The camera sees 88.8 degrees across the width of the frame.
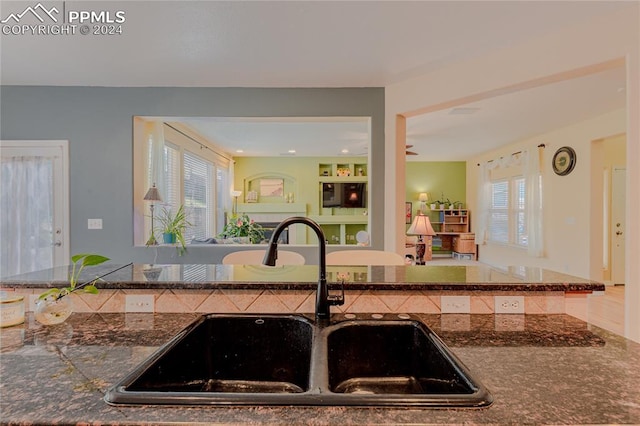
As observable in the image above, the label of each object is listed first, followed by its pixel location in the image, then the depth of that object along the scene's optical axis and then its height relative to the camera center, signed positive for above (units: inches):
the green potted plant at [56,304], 39.6 -11.3
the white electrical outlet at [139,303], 46.1 -12.8
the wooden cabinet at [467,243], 320.7 -30.3
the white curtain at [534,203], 224.7 +6.7
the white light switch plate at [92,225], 141.7 -5.5
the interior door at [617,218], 208.2 -3.6
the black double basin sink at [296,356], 34.9 -17.0
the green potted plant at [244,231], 217.2 -12.9
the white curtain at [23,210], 139.8 +1.0
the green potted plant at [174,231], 145.7 -8.6
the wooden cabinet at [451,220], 335.3 -7.9
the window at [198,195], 217.6 +12.9
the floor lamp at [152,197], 143.6 +6.8
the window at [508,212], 254.4 +0.4
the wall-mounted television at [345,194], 314.5 +17.8
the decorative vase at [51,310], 39.4 -12.0
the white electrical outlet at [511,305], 45.0 -12.8
